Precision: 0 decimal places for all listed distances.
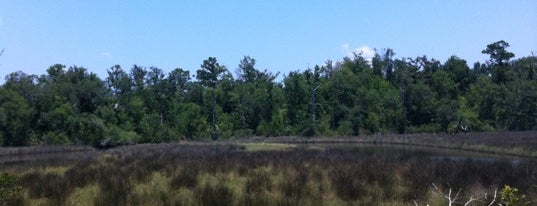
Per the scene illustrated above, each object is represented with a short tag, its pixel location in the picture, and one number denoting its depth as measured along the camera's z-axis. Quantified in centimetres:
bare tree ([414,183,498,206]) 1023
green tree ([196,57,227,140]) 8476
